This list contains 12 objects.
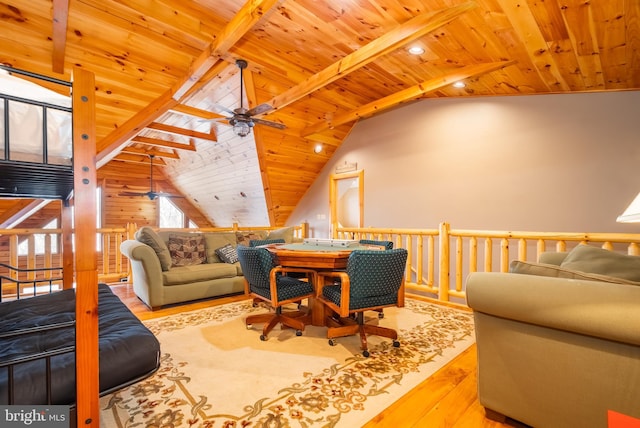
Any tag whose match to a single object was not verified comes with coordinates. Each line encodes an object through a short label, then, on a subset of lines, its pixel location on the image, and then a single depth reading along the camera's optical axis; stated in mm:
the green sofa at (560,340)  1116
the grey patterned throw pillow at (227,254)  4074
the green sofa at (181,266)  3248
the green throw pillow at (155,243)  3430
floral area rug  1535
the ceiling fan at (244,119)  3365
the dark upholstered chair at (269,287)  2459
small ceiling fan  6027
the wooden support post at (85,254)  1025
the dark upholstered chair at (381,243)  3052
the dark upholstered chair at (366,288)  2139
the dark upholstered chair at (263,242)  3709
